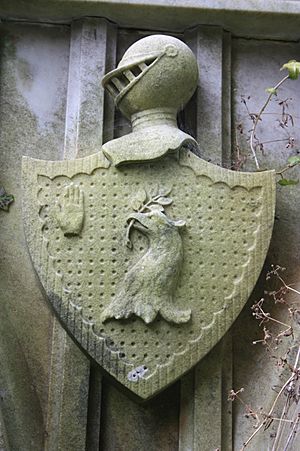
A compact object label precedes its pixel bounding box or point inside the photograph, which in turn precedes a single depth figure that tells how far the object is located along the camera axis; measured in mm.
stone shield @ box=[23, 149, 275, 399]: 2723
